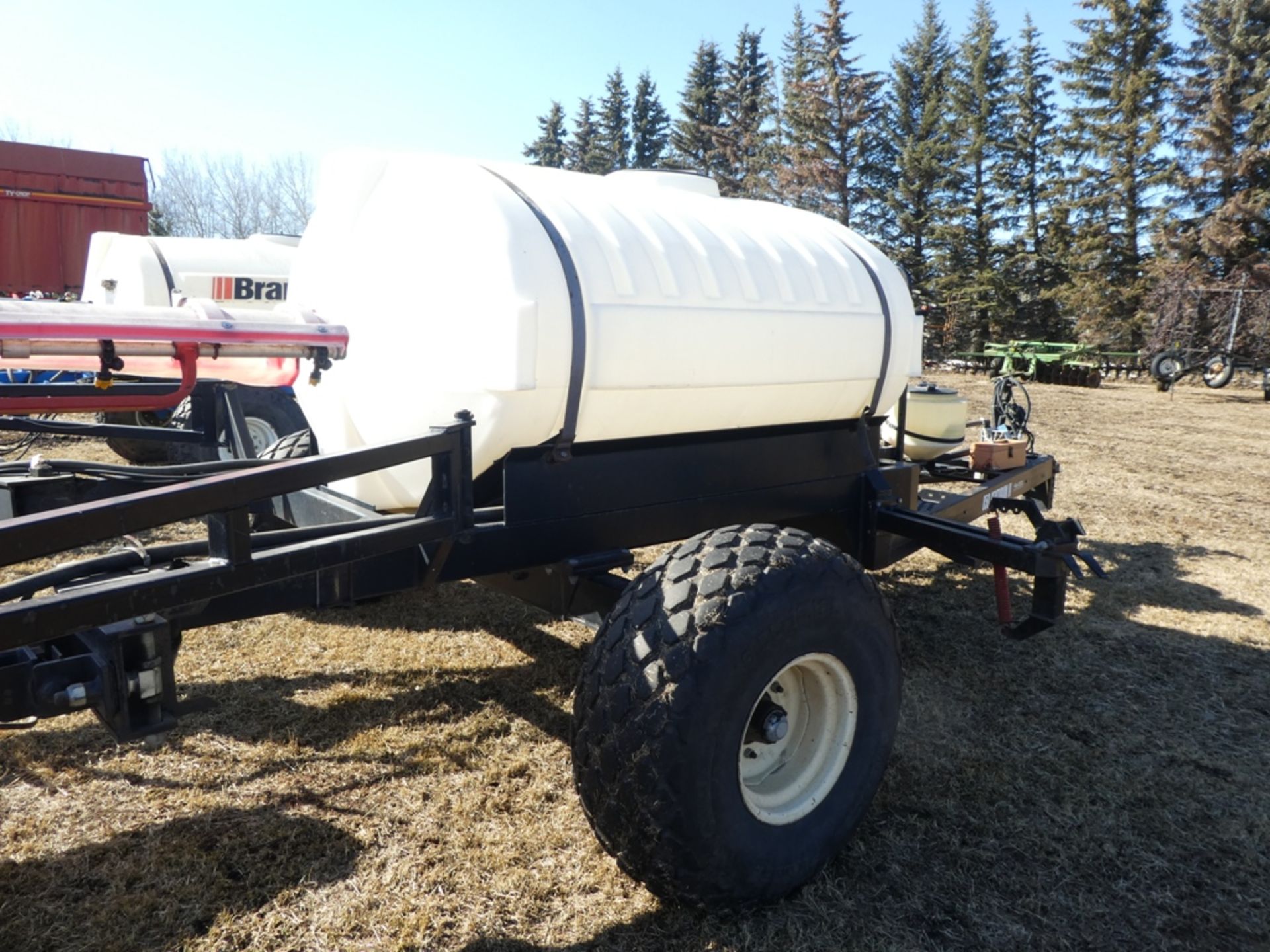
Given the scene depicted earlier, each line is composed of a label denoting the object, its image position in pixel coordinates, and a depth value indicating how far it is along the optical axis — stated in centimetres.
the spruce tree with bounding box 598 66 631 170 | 4772
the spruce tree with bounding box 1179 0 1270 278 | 2934
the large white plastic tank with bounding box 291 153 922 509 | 238
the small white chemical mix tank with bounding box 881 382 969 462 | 497
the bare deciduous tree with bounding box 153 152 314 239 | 4356
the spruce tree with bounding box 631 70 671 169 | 4659
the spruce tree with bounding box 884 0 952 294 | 3650
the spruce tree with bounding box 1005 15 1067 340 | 3559
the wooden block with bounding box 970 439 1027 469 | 464
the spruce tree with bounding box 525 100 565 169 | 5000
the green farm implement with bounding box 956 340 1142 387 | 2303
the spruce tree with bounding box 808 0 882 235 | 3625
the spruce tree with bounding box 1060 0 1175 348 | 3234
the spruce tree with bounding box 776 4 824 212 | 3550
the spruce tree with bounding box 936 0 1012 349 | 3638
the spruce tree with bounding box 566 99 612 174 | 4828
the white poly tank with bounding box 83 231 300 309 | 762
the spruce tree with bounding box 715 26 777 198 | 3828
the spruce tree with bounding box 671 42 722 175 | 4309
